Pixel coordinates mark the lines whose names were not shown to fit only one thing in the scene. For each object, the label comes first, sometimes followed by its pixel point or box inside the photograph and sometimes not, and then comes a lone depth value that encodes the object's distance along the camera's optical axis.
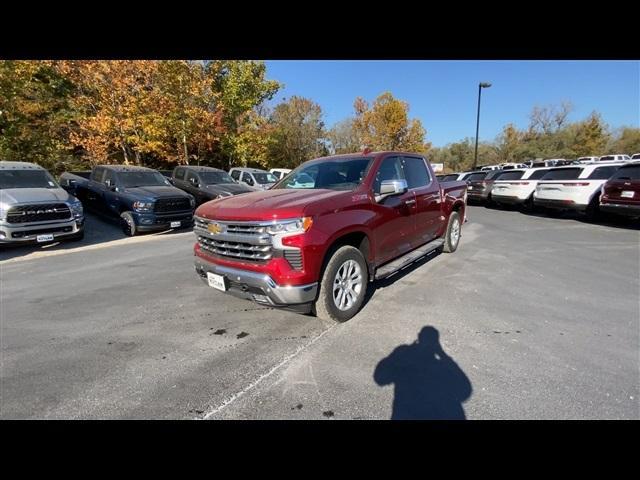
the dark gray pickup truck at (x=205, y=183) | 11.64
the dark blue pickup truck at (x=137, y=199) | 8.81
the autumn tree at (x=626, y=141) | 42.72
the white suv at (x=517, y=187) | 12.88
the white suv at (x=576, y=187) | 9.99
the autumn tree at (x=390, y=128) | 36.59
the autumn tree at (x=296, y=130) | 32.78
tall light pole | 25.51
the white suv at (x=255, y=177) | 15.40
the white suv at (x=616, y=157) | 23.97
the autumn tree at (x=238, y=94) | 21.94
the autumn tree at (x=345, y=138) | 39.25
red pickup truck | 3.07
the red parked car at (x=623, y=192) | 8.39
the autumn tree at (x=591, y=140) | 44.00
